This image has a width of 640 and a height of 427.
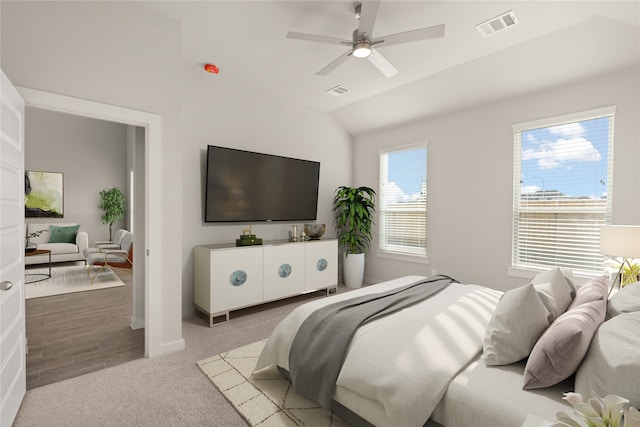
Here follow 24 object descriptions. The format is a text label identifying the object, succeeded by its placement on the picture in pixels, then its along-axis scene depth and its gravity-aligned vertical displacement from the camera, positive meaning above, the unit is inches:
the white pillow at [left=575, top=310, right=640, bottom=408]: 41.2 -20.9
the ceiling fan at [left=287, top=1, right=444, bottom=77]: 86.9 +51.1
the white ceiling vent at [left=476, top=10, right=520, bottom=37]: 102.0 +62.8
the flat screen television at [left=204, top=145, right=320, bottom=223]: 148.2 +11.7
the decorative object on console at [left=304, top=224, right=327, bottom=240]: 178.2 -11.6
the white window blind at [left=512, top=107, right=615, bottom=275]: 124.1 +9.3
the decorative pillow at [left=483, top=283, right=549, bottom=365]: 58.4 -22.0
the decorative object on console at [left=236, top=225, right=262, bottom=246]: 147.5 -14.5
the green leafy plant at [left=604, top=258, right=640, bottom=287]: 98.6 -18.2
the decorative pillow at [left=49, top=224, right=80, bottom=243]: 267.9 -22.5
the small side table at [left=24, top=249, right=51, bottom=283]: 206.4 -32.1
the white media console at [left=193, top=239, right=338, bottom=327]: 133.3 -30.0
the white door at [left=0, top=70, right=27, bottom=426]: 64.9 -10.6
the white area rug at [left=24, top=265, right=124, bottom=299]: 180.2 -47.2
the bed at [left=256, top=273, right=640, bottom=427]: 50.5 -29.7
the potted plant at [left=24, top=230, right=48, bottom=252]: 242.8 -21.9
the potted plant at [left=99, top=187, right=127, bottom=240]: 303.3 +3.1
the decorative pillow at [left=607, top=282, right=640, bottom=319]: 60.1 -17.8
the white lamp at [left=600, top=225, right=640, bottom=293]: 88.5 -8.4
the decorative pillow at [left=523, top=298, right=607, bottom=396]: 49.0 -22.2
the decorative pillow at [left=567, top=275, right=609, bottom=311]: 65.9 -17.5
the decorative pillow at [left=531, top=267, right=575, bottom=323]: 65.7 -18.2
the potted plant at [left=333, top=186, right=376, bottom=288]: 193.9 -9.2
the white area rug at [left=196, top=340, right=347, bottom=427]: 72.8 -48.1
